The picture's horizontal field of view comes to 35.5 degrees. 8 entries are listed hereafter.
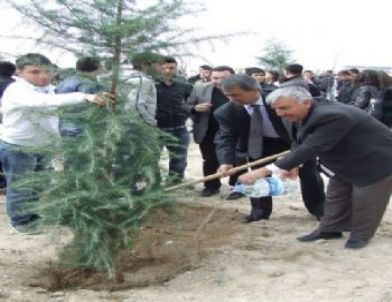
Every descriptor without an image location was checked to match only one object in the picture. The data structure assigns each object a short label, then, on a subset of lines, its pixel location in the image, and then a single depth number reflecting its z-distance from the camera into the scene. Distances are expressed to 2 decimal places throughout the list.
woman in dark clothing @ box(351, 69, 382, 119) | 8.38
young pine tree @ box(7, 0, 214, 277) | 4.00
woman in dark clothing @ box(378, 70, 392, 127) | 8.42
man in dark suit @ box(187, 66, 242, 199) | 7.22
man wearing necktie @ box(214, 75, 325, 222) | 5.82
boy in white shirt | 4.33
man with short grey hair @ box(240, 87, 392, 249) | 4.69
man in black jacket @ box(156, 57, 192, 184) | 6.84
